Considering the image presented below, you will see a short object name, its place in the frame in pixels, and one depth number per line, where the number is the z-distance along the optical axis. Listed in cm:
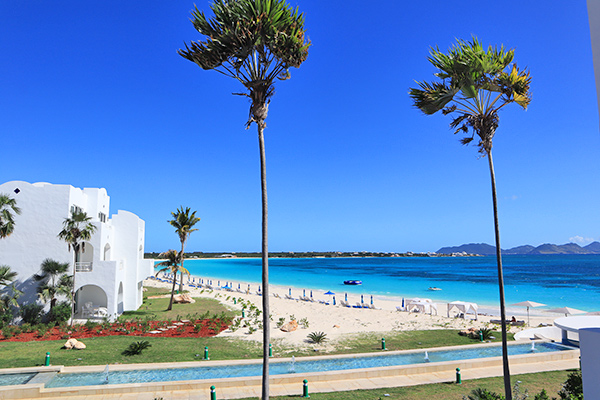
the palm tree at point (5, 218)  2059
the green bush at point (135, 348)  1778
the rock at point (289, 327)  2382
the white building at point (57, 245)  2438
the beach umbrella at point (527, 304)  3044
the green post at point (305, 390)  1260
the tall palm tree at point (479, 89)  976
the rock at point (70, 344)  1844
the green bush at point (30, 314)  2338
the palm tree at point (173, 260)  3478
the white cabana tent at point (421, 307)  3506
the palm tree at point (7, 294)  2247
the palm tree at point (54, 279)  2406
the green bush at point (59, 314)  2373
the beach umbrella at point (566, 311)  2928
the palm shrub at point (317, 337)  2072
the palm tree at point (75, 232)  2375
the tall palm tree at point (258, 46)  887
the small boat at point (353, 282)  7894
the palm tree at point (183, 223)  3706
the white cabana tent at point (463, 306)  3359
